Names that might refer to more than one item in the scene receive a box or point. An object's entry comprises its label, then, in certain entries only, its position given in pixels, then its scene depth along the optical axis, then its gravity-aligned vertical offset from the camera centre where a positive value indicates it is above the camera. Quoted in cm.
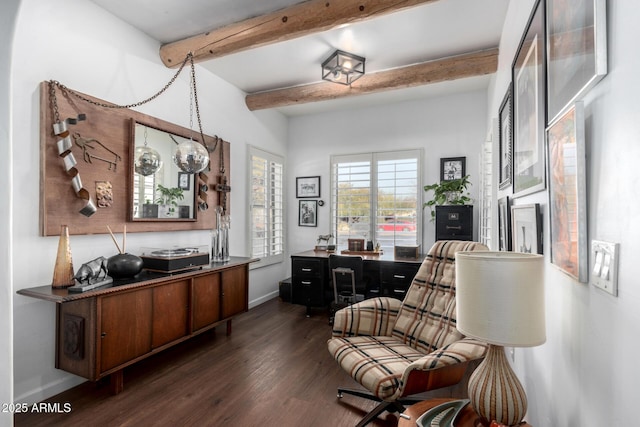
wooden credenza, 211 -75
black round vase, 240 -36
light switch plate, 75 -11
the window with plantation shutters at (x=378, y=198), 459 +32
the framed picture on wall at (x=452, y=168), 435 +70
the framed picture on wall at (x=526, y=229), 142 -4
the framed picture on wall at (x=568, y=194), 91 +8
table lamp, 99 -30
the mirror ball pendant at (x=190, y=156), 266 +51
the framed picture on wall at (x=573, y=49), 80 +50
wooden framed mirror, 288 +35
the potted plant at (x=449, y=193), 388 +33
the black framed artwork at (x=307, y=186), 518 +53
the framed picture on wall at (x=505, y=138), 214 +59
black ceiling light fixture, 334 +163
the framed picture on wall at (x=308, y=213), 517 +10
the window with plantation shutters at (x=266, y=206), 453 +19
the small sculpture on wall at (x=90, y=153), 245 +54
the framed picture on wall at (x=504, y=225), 206 -3
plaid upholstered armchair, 169 -76
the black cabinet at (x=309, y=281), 410 -79
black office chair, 365 -69
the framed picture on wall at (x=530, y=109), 138 +54
